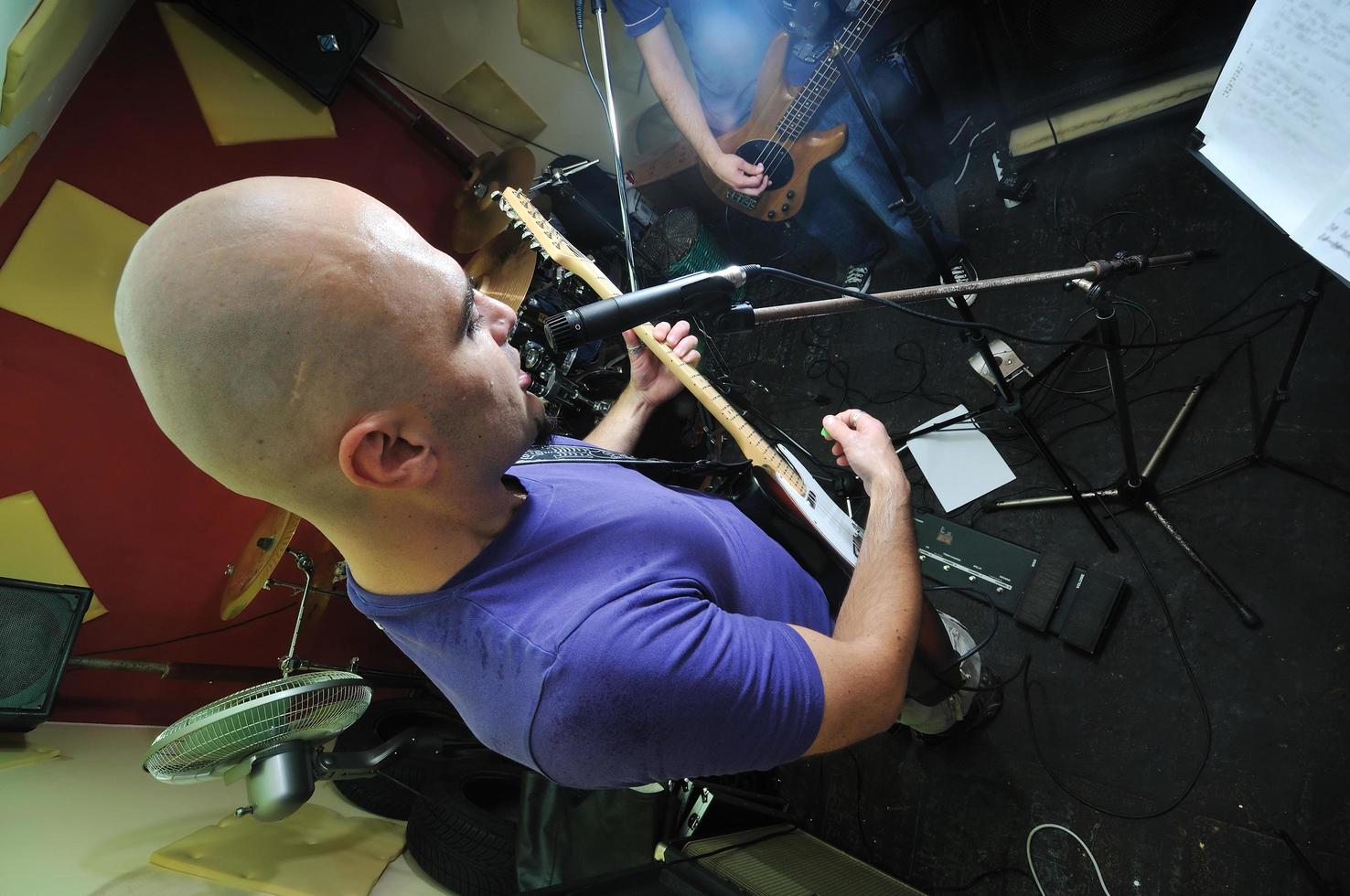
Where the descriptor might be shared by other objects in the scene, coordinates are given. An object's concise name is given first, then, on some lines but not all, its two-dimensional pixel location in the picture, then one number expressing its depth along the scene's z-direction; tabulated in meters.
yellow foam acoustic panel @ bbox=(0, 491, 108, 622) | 2.07
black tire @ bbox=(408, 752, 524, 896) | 2.10
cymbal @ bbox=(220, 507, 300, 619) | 2.14
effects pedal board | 2.21
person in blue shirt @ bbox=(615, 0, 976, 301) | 2.74
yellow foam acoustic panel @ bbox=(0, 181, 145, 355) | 2.15
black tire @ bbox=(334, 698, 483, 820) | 2.39
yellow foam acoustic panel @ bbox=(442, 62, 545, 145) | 3.49
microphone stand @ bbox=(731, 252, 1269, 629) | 1.49
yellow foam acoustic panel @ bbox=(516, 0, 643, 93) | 3.34
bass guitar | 2.67
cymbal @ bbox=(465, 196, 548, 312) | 2.83
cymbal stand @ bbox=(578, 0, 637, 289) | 1.56
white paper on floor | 2.58
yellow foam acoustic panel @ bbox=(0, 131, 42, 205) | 1.96
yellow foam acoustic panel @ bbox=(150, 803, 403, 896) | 1.68
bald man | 0.88
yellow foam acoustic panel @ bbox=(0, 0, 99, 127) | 1.77
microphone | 1.15
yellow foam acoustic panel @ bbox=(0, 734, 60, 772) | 1.73
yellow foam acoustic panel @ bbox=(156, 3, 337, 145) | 2.68
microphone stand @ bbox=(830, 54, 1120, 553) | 2.16
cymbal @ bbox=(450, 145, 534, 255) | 3.10
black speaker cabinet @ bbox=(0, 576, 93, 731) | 1.73
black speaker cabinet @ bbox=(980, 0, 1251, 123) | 2.36
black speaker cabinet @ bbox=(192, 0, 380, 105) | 2.75
